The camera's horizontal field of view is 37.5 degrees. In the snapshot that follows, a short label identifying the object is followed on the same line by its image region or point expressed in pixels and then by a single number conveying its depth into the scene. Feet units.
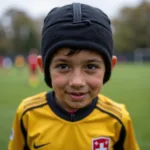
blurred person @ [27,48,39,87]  35.29
